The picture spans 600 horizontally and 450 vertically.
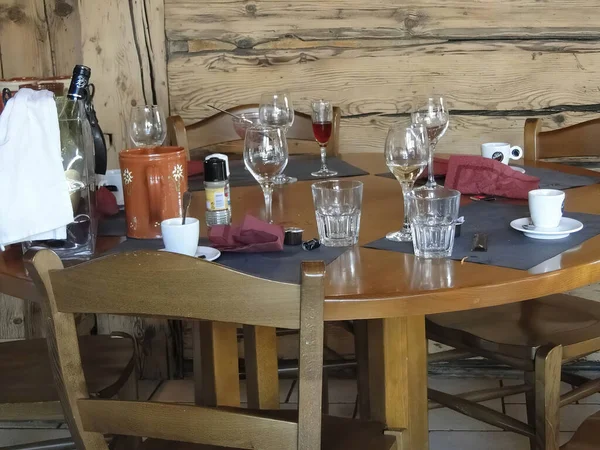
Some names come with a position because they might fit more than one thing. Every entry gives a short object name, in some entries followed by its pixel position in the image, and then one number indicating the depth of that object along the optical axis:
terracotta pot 1.48
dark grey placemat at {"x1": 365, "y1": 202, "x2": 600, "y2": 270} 1.26
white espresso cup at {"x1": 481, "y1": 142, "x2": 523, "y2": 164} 1.99
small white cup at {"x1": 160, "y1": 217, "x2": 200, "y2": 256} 1.31
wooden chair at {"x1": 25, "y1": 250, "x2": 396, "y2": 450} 0.95
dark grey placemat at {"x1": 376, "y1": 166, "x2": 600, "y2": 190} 1.80
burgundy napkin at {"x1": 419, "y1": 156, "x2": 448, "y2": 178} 1.94
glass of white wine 1.47
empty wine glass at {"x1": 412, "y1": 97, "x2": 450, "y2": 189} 1.82
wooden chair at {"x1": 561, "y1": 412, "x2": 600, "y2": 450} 1.33
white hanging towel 1.32
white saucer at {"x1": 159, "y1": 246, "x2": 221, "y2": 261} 1.31
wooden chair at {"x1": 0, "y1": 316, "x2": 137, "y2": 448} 1.63
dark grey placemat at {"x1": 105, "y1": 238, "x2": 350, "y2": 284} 1.23
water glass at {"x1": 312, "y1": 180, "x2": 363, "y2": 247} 1.39
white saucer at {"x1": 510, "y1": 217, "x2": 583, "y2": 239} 1.37
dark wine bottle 1.43
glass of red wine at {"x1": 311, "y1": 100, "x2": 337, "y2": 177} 2.10
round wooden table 1.12
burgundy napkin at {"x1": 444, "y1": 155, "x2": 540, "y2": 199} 1.70
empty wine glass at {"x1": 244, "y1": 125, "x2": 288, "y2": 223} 1.62
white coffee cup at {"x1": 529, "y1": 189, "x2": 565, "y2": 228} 1.38
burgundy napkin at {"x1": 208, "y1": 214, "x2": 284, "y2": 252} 1.34
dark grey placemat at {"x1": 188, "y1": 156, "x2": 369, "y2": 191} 2.00
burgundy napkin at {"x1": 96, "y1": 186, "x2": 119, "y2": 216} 1.67
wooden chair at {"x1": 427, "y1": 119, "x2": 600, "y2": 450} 1.74
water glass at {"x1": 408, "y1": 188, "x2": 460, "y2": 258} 1.28
